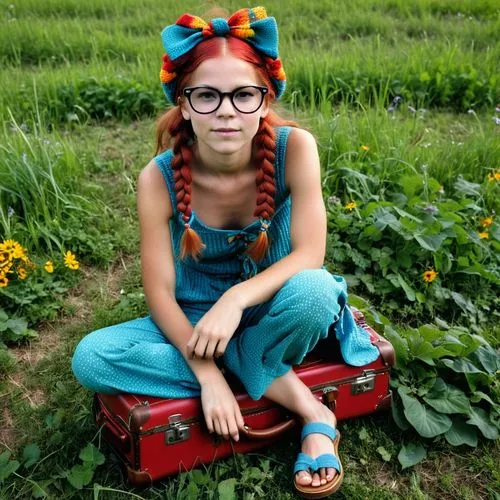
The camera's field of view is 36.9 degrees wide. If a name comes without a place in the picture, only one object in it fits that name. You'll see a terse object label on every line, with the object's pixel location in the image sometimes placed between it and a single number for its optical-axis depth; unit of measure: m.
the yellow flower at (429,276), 3.16
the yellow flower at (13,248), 3.09
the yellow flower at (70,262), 3.27
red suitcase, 2.24
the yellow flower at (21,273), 3.12
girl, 2.28
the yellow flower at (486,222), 3.42
